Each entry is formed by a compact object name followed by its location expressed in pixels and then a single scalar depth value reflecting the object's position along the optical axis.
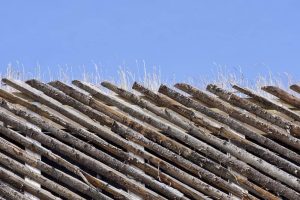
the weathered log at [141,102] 10.02
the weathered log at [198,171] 9.48
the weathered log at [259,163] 9.73
